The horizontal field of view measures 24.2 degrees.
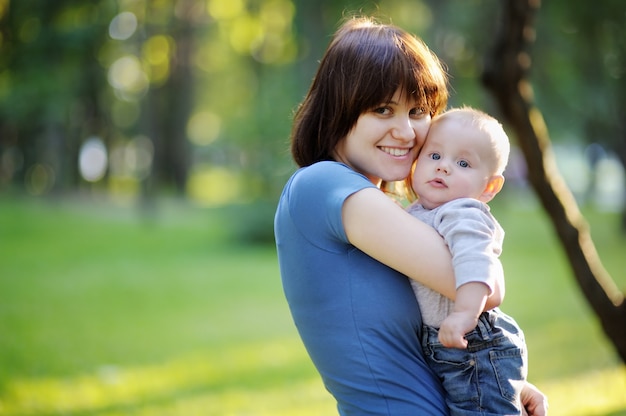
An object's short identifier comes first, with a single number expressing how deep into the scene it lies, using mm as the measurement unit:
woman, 2072
